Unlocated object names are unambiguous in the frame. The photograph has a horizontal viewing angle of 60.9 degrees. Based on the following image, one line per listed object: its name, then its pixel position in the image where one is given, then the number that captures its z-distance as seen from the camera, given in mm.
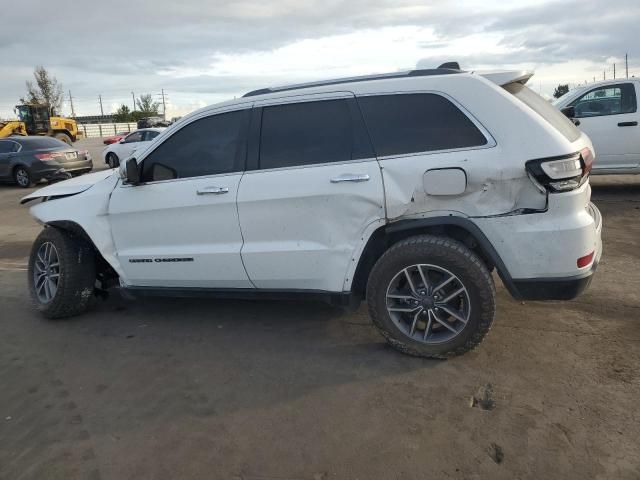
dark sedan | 15930
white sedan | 20888
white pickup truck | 8789
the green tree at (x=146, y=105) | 81006
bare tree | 63938
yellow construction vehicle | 33266
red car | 27006
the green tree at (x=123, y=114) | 77125
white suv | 3350
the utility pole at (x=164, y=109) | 88000
